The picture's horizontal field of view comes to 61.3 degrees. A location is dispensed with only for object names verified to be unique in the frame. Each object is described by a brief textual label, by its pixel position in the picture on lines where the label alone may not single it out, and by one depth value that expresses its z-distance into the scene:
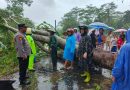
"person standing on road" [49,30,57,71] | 4.16
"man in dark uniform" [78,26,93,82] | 3.38
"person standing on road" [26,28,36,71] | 3.88
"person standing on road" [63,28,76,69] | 3.96
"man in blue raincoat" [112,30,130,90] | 1.66
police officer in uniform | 3.15
